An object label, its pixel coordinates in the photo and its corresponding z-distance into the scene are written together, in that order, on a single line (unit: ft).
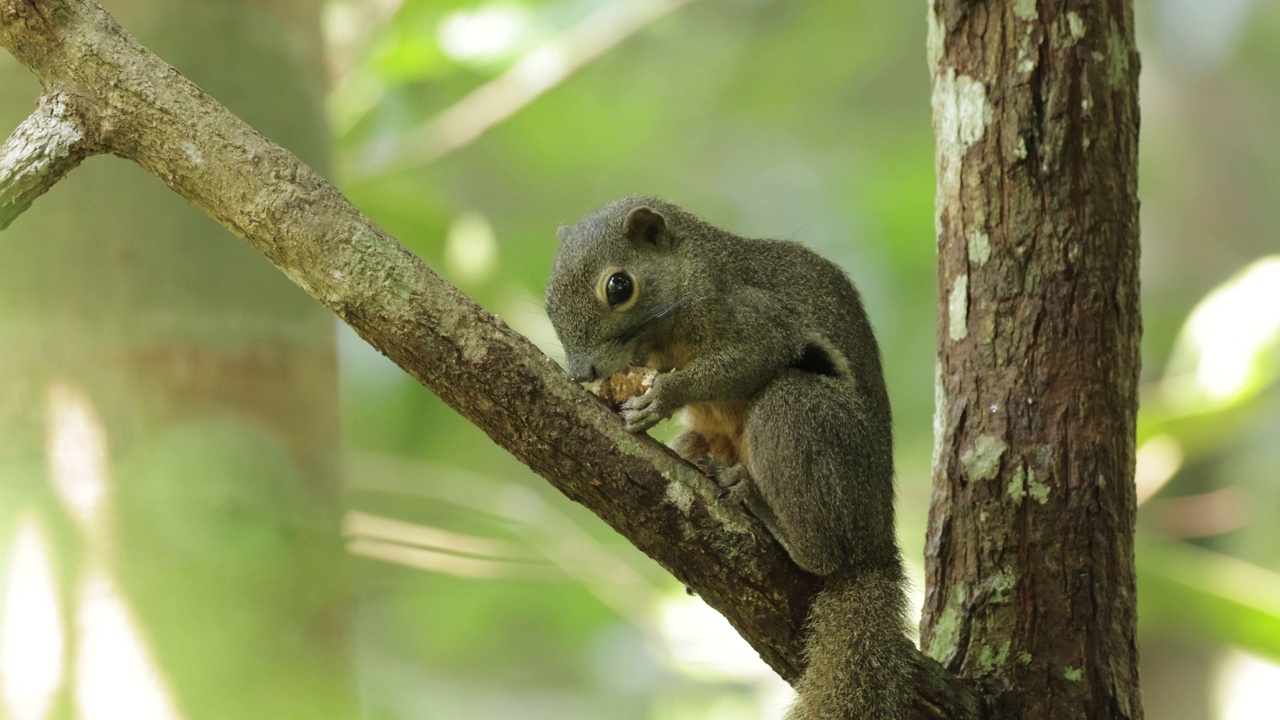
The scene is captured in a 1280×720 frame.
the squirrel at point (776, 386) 20.51
